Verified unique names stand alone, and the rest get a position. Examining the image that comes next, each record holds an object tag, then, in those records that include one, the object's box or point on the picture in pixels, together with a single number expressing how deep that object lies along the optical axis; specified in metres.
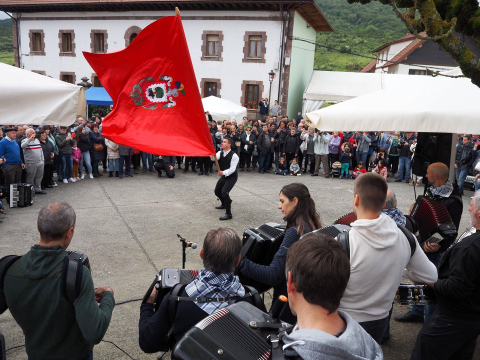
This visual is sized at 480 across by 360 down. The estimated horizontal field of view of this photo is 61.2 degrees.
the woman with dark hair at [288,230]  3.17
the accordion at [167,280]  2.44
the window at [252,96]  27.53
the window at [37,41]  31.52
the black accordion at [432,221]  4.31
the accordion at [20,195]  9.21
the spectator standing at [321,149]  15.67
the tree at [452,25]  4.01
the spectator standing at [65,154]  11.76
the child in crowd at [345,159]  15.43
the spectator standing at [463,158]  13.16
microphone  3.26
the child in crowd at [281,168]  15.91
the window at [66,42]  30.64
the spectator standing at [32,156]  10.13
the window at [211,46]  27.19
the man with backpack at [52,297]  2.25
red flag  4.71
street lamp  25.66
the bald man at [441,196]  4.71
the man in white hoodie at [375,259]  2.54
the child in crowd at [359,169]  15.23
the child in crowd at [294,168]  15.81
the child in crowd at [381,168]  14.21
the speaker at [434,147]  5.61
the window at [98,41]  29.86
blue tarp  21.05
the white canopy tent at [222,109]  19.06
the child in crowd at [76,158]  12.45
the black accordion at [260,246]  3.43
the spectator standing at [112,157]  13.35
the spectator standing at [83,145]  12.83
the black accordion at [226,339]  1.48
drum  3.26
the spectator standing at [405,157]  15.05
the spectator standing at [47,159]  10.90
